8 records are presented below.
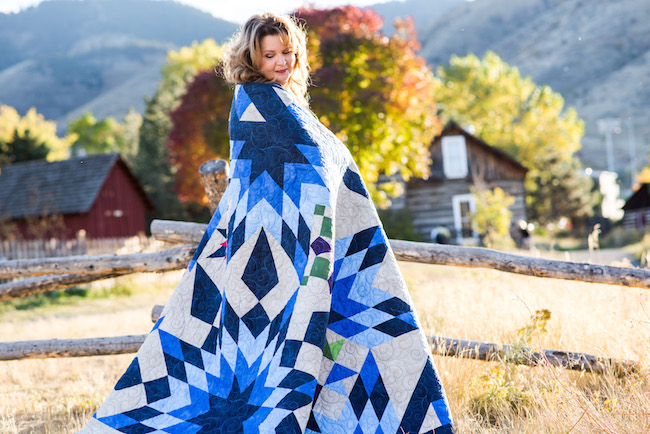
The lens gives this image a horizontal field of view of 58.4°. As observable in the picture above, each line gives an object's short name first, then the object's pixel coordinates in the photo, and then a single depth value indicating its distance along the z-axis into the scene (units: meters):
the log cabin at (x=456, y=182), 23.09
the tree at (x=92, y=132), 58.03
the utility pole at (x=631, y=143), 65.69
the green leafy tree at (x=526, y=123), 31.58
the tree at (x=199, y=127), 15.11
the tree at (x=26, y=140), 25.48
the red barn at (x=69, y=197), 19.64
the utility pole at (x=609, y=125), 44.91
